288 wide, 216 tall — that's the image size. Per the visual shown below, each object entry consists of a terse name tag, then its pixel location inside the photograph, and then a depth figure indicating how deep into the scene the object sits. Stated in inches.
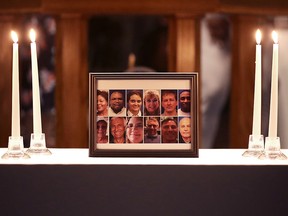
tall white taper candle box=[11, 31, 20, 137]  115.6
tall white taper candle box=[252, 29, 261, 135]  115.4
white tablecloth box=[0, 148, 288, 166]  113.9
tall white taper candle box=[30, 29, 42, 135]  116.6
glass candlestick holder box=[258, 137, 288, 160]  116.4
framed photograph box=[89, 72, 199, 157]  116.2
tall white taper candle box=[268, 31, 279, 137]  114.2
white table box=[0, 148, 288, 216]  113.1
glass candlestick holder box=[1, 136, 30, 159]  117.1
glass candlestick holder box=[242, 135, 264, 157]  118.4
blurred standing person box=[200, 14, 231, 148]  396.6
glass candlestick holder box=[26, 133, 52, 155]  120.1
